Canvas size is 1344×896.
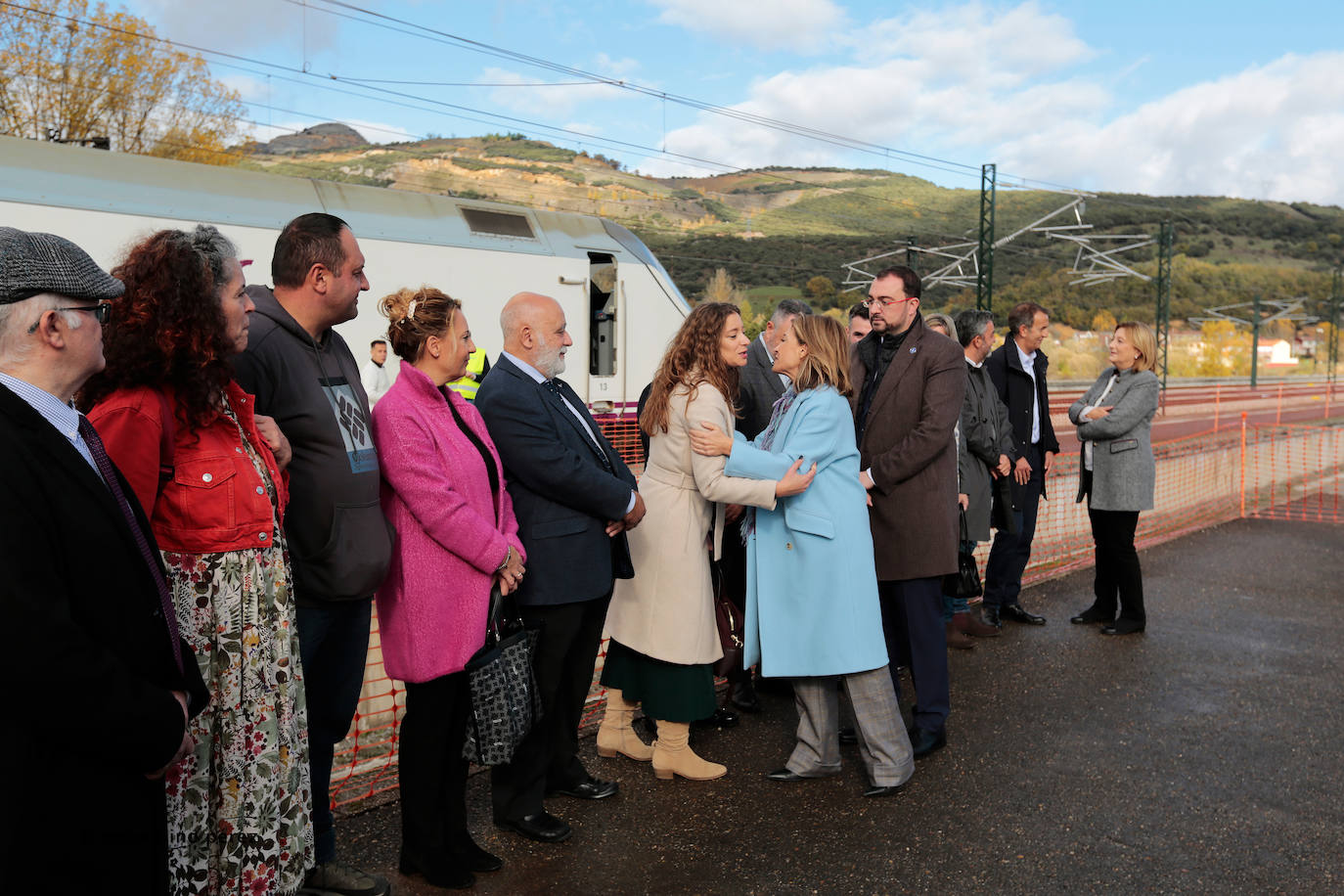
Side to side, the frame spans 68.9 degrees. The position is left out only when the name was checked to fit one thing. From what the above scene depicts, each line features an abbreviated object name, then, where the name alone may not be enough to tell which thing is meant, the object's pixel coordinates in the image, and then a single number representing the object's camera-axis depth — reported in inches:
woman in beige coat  157.6
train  337.7
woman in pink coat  123.0
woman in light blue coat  152.3
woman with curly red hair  91.4
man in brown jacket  170.7
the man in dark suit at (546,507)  137.9
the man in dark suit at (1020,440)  253.4
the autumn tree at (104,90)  866.8
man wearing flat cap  65.1
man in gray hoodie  111.7
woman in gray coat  246.8
